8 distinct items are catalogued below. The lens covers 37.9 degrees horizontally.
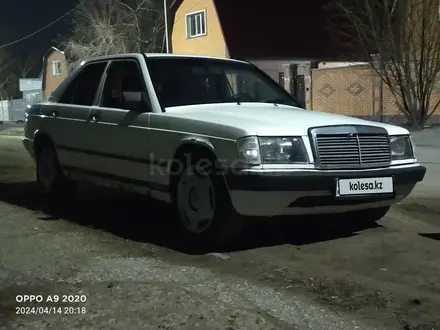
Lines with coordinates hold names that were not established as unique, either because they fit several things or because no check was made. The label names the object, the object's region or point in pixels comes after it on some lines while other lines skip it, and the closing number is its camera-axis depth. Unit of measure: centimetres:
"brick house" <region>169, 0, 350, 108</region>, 3347
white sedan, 490
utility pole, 2755
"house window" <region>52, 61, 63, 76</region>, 5956
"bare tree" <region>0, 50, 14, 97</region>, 6967
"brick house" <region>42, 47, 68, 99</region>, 5947
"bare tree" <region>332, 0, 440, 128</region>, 1748
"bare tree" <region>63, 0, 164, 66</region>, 4228
